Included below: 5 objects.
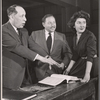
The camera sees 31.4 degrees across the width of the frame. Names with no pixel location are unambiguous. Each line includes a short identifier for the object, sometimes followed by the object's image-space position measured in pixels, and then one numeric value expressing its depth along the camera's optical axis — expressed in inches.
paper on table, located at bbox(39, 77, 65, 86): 66.8
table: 57.6
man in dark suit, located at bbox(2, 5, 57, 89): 58.6
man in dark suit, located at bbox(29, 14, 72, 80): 67.8
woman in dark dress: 76.1
